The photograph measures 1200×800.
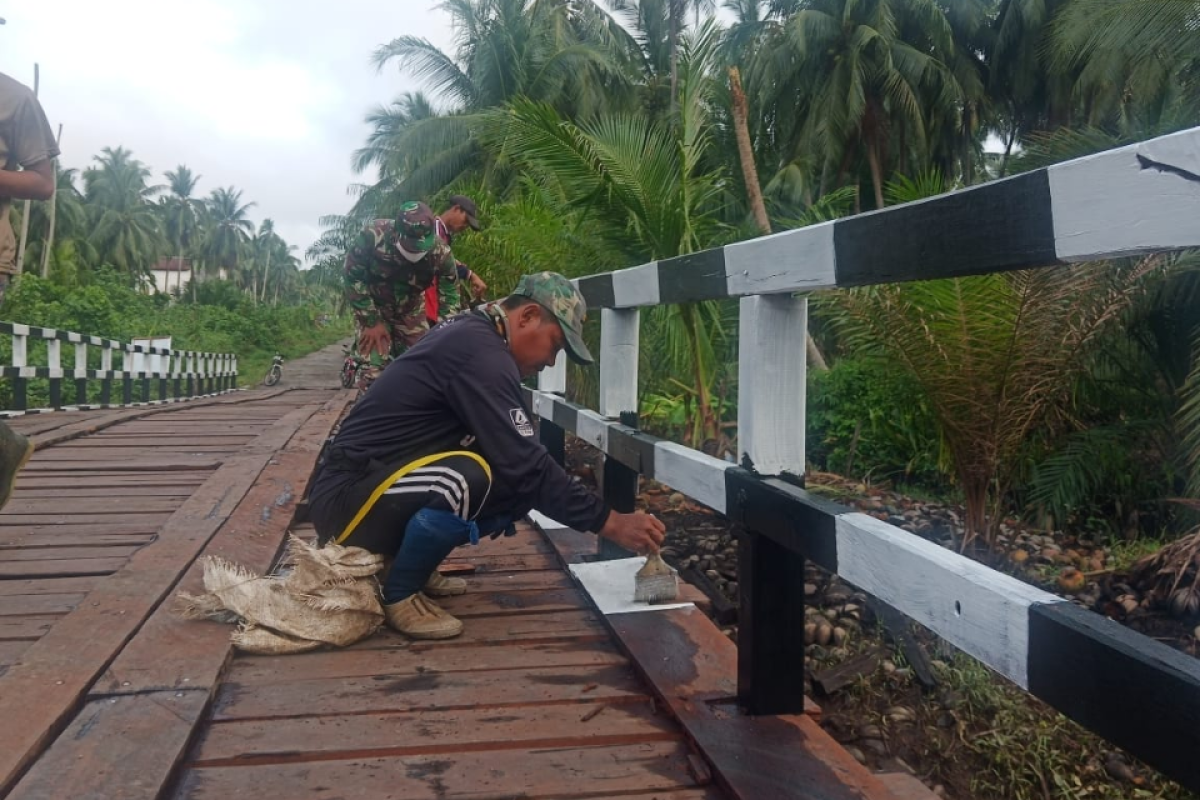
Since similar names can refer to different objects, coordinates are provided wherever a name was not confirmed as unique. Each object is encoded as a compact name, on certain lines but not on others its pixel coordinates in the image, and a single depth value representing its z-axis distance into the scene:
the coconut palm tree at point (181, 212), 77.25
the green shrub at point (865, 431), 8.60
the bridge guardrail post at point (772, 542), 2.17
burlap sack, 2.59
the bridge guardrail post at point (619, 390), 3.41
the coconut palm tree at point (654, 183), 6.23
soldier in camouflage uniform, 5.57
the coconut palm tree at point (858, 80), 28.09
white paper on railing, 2.93
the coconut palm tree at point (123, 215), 61.44
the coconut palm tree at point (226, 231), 84.31
